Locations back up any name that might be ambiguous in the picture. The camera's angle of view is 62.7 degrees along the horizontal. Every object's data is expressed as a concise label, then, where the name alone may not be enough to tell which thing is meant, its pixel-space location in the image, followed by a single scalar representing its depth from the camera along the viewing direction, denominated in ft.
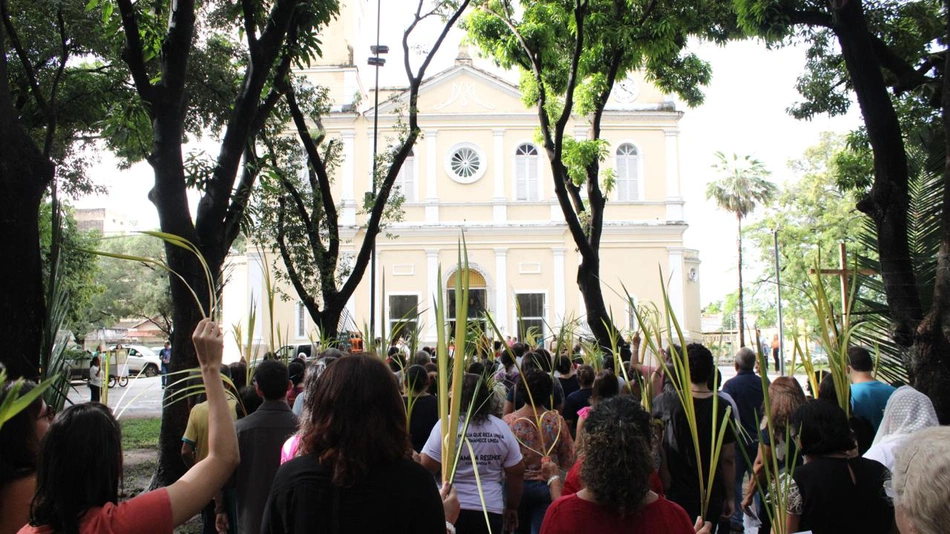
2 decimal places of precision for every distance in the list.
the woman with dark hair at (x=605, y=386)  16.10
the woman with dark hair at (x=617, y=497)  8.07
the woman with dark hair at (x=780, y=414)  14.03
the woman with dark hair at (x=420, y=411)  15.84
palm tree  146.92
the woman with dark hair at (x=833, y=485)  9.96
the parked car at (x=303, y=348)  68.19
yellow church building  102.27
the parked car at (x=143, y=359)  103.71
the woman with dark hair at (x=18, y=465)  7.57
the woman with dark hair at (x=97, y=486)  6.61
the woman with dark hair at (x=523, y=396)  16.93
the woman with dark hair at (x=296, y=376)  21.19
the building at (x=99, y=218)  290.48
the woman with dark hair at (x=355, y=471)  6.88
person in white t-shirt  12.54
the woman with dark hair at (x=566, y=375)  22.46
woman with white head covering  12.42
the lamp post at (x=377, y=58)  47.69
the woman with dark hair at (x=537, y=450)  14.35
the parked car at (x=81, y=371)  76.10
